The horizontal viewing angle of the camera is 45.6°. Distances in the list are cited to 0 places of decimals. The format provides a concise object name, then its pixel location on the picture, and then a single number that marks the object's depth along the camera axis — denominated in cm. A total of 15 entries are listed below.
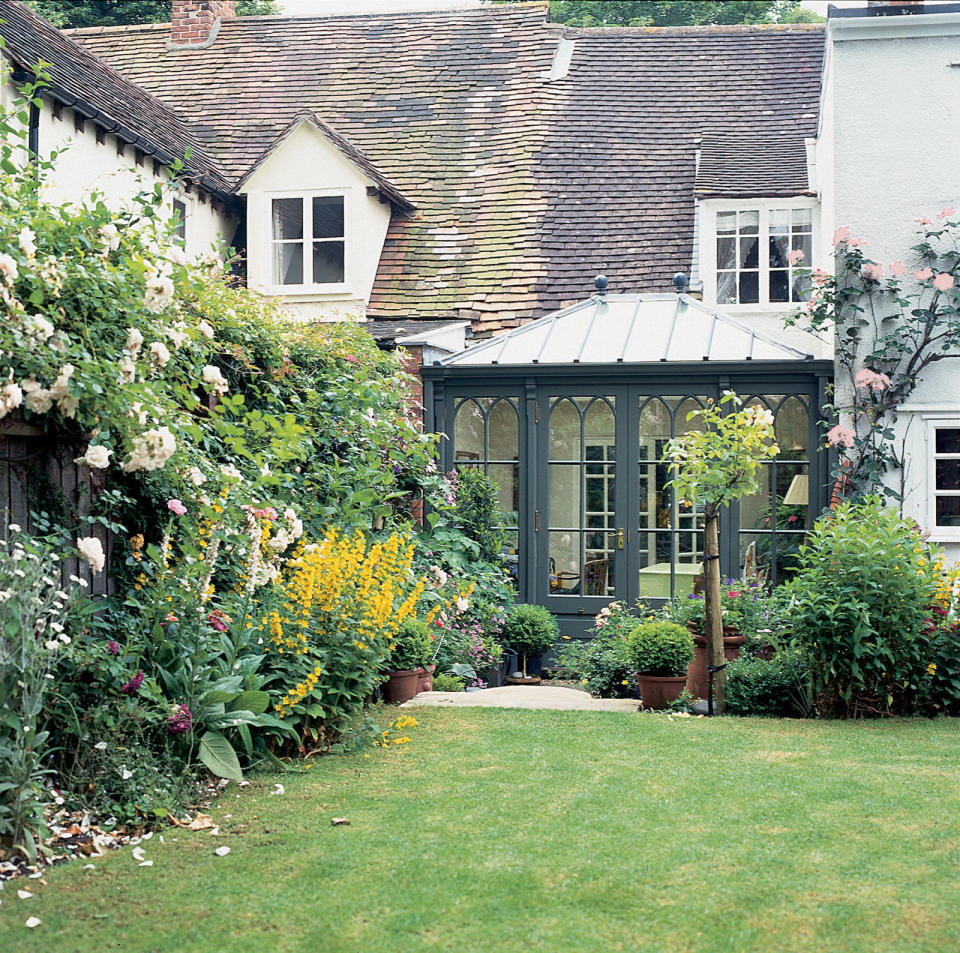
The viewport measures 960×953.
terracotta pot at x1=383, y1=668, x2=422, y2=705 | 798
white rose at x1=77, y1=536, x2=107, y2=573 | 502
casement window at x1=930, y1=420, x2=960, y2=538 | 1091
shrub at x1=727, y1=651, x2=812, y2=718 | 771
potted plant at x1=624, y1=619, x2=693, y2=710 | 780
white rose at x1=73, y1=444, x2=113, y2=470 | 507
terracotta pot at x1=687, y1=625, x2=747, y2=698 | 823
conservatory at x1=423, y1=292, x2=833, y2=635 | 1107
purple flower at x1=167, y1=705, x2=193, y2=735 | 533
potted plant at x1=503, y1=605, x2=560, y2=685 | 1049
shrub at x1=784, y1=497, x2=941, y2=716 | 723
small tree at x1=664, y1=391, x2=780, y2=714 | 764
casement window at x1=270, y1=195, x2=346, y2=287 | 1545
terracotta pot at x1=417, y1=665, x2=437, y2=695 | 854
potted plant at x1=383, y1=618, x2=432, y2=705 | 799
